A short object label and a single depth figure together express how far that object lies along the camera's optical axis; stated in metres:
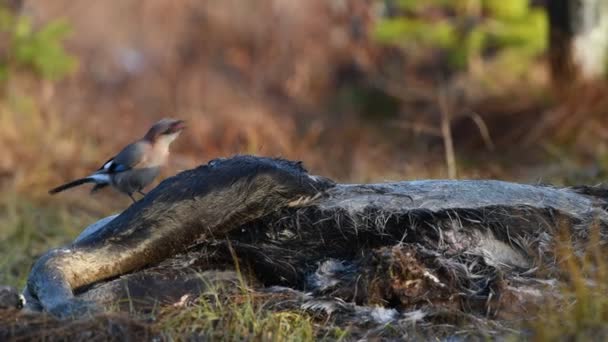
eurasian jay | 10.70
